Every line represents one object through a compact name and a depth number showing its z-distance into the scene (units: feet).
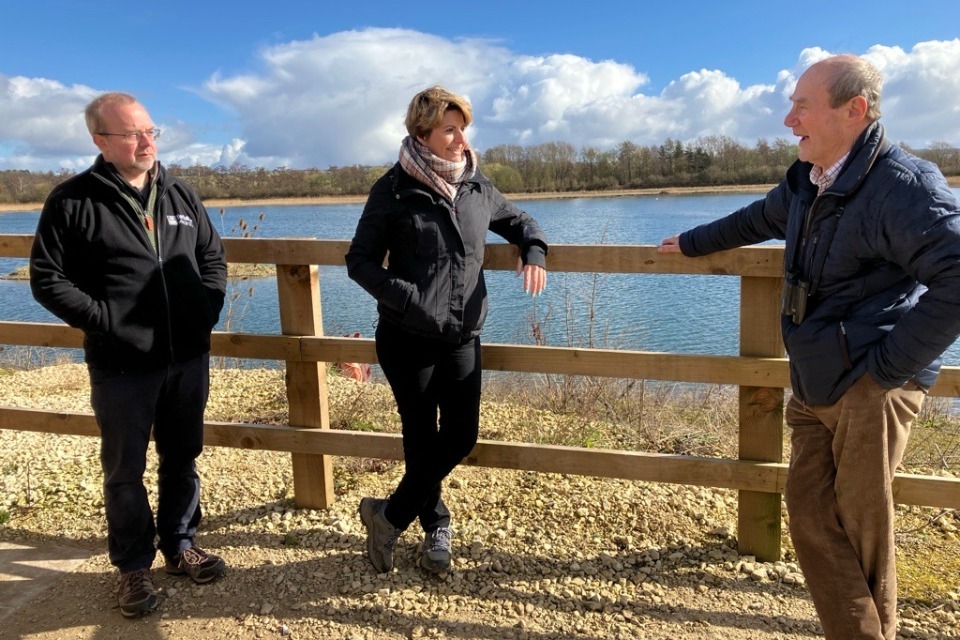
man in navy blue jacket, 6.49
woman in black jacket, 9.04
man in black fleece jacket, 8.87
